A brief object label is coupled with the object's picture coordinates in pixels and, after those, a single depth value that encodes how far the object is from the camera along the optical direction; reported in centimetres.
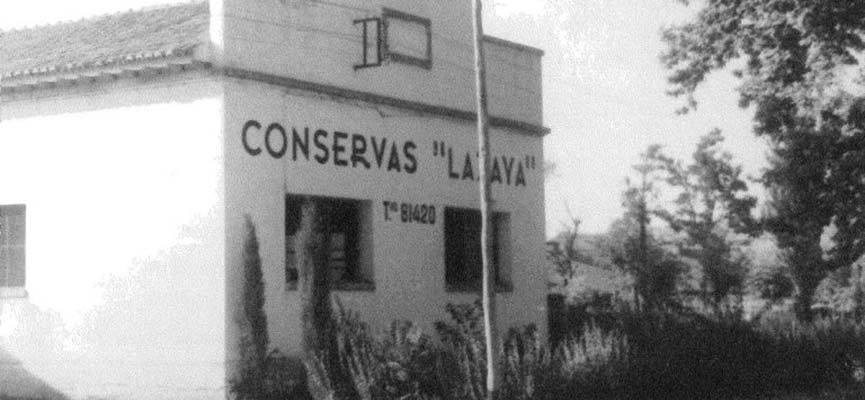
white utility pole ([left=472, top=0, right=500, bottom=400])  1536
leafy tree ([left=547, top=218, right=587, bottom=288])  3644
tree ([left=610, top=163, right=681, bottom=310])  5216
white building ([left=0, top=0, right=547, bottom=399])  1669
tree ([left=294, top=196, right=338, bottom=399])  1664
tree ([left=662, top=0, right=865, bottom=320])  1975
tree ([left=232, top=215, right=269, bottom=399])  1655
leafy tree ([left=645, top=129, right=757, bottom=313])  5938
